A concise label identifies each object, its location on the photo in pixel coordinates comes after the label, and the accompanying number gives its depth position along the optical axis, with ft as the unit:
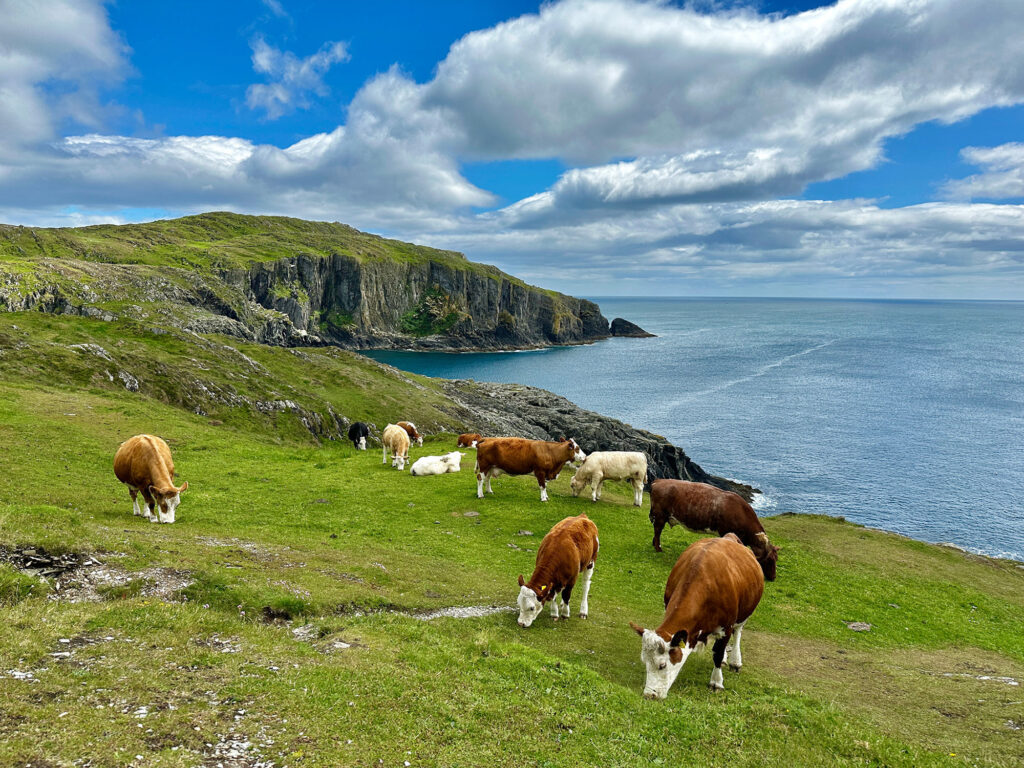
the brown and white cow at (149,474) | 63.21
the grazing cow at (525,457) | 89.66
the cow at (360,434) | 146.41
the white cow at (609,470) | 94.48
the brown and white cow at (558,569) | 45.42
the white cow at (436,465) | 106.01
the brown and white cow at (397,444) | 111.04
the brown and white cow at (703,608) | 35.22
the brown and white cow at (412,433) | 133.08
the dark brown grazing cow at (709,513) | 66.13
